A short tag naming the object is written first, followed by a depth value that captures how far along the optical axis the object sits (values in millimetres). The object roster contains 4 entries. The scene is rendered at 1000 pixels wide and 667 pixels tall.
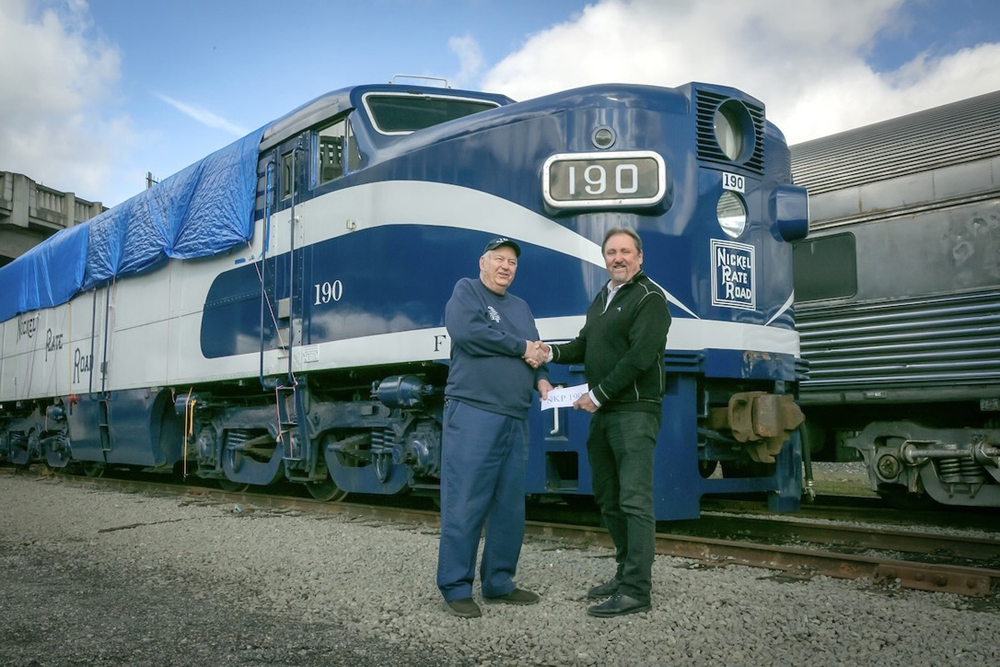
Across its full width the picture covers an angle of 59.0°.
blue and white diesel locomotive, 5820
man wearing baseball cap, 4176
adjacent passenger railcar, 7117
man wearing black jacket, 4047
